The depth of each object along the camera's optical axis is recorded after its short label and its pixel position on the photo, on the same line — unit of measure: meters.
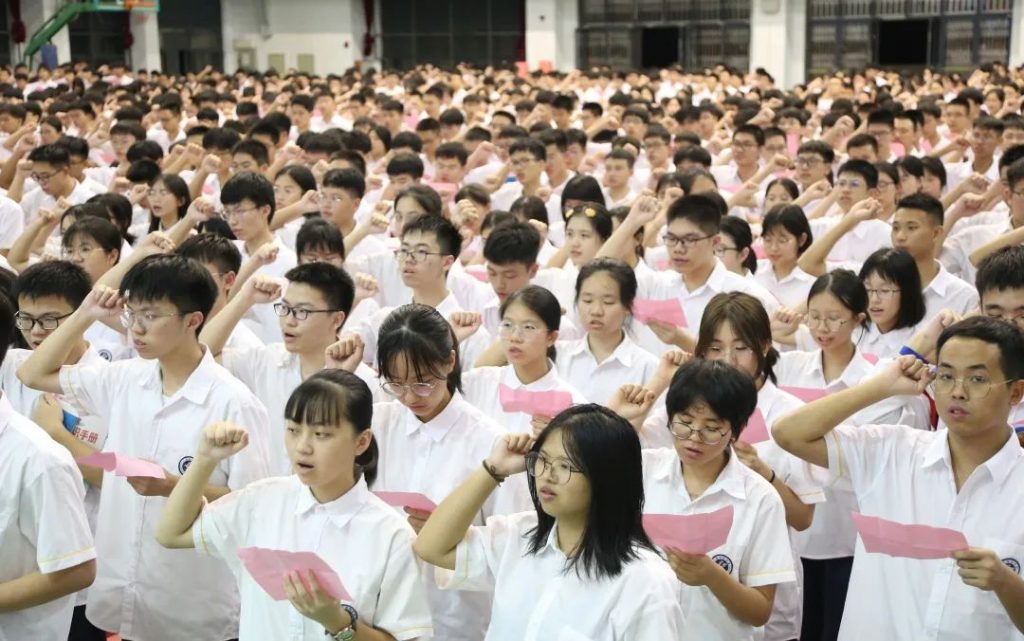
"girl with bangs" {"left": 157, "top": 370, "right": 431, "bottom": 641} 2.54
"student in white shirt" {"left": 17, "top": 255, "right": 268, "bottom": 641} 3.20
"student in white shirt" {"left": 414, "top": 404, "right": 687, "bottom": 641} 2.27
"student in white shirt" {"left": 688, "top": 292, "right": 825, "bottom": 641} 3.22
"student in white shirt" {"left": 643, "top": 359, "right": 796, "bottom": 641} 2.79
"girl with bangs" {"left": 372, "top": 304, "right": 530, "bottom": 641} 3.15
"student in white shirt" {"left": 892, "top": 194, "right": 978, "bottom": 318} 4.74
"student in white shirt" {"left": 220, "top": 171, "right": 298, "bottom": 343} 5.28
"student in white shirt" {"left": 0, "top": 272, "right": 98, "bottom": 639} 2.67
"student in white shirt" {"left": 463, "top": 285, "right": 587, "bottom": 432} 3.63
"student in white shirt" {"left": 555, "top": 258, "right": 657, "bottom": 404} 3.96
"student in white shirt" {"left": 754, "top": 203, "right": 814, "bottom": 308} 5.35
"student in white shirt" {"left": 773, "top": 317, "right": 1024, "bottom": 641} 2.77
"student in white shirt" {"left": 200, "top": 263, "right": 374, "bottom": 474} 3.68
